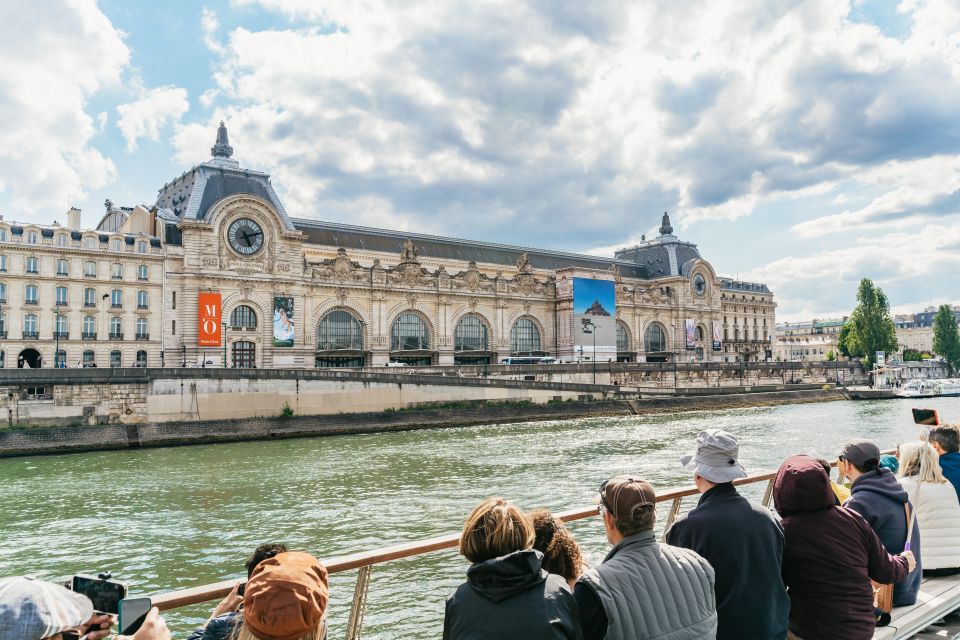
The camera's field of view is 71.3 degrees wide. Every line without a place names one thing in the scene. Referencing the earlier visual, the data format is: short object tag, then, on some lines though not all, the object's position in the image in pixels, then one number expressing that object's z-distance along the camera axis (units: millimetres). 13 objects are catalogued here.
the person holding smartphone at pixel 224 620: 2963
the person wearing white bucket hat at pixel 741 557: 3461
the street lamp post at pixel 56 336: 40750
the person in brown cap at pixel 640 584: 2932
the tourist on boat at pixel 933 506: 5043
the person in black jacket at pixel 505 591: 2611
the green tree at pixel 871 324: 74188
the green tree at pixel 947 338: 90625
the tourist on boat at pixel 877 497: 4391
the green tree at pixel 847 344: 77156
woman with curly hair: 3242
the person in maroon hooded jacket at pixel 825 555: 3678
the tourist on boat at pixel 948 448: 5430
